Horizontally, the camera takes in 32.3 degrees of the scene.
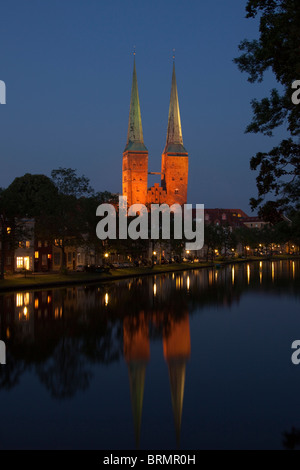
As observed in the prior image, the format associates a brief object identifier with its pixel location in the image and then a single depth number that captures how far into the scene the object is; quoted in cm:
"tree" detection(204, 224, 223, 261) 13025
